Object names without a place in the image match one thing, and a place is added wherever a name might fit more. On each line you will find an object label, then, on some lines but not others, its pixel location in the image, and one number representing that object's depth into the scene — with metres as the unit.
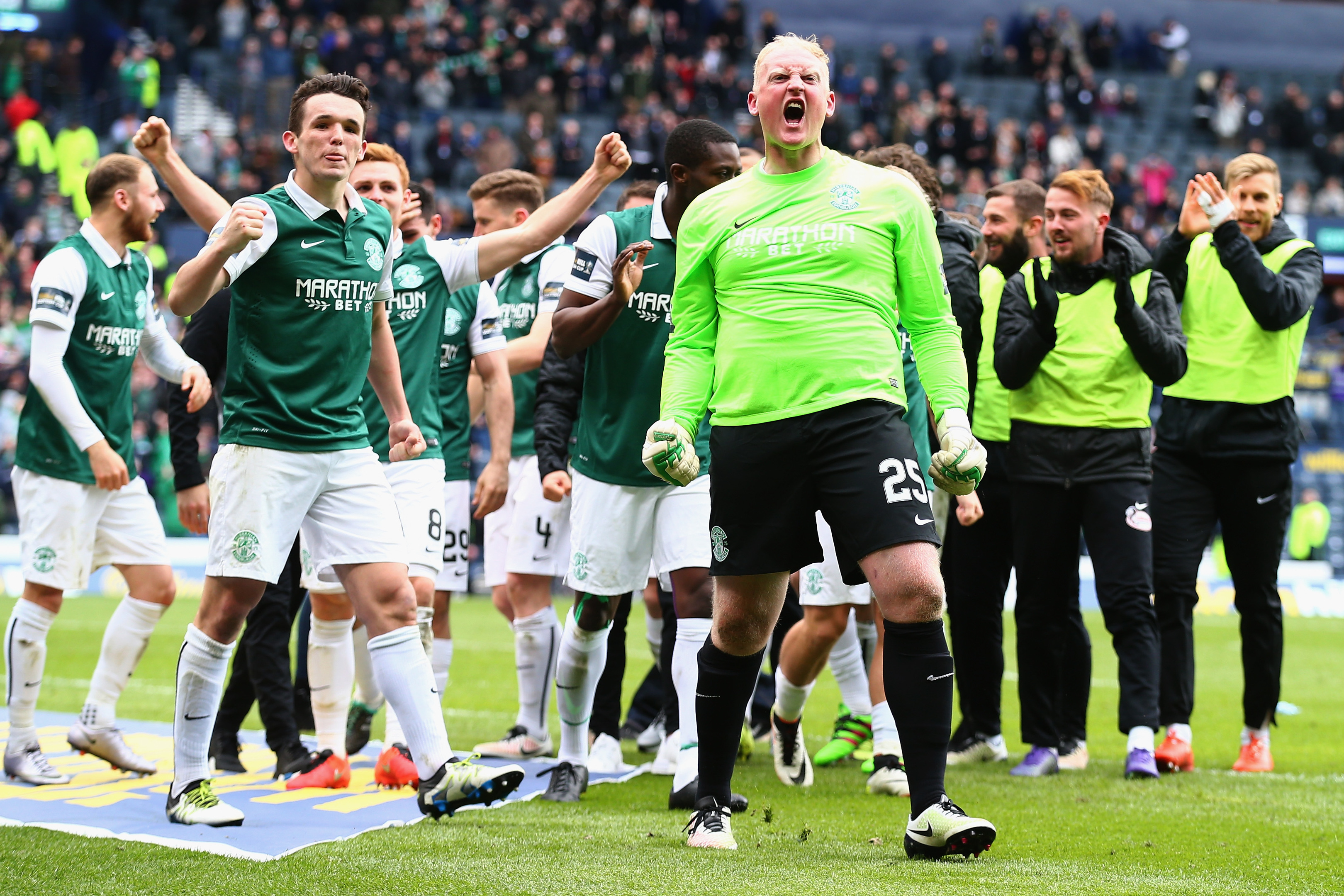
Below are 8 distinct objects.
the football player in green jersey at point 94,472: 11.62
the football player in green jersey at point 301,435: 9.26
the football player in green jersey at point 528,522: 13.33
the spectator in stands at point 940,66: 64.25
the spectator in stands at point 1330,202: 59.97
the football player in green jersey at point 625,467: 10.61
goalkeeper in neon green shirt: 8.03
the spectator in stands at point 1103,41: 67.12
